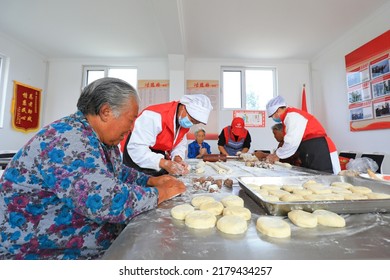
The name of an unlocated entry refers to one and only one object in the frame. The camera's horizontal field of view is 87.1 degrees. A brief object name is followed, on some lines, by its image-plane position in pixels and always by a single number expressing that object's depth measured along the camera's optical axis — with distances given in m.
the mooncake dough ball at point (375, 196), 0.93
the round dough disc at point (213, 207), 0.82
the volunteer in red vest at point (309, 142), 2.22
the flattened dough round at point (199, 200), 0.91
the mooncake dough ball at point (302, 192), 1.05
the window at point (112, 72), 5.32
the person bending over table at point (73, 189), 0.66
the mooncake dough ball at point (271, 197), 0.96
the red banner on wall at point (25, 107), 4.45
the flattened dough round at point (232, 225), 0.64
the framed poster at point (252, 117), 5.10
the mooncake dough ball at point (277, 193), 1.03
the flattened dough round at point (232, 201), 0.88
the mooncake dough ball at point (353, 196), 0.95
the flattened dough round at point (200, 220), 0.68
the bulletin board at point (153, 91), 5.03
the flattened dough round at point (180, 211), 0.77
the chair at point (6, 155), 3.75
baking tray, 0.77
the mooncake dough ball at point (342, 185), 1.17
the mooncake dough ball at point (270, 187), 1.16
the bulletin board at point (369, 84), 3.16
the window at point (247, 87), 5.20
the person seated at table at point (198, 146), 4.45
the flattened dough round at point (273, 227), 0.61
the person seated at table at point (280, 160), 2.68
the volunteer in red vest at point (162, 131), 1.61
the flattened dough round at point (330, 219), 0.68
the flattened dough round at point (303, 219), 0.68
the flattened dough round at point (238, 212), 0.75
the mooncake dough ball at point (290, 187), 1.15
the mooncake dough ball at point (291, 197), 0.94
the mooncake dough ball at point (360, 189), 1.05
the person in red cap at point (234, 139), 4.16
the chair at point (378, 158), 3.19
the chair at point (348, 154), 3.73
